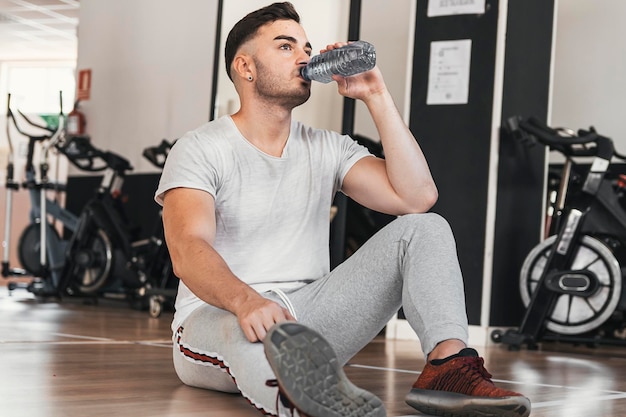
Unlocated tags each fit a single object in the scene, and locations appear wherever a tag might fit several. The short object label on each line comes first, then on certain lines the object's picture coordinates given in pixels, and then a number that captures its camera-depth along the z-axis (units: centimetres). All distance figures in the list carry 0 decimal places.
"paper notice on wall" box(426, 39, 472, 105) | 405
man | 144
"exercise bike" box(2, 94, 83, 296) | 599
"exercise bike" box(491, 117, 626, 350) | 376
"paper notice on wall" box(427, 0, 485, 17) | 404
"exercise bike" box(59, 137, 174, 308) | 570
